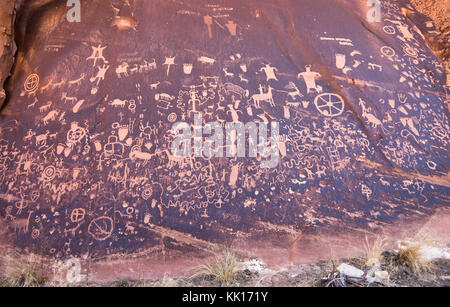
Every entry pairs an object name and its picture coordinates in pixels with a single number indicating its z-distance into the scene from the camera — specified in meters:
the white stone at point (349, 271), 2.95
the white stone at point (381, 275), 2.89
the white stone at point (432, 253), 3.10
